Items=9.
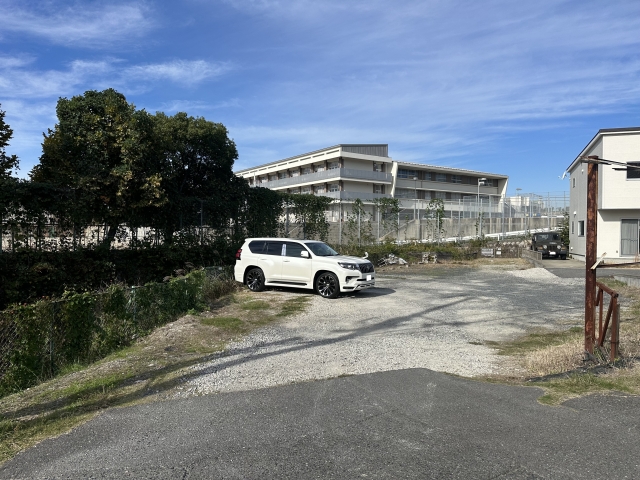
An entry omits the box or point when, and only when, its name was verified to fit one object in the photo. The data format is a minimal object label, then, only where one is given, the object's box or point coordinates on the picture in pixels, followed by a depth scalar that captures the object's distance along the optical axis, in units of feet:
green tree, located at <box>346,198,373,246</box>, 90.12
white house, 85.15
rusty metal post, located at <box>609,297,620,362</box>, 21.45
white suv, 46.09
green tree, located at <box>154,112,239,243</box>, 71.56
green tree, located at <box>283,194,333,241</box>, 79.20
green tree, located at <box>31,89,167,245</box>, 48.60
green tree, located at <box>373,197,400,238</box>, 98.12
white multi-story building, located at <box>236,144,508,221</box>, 197.67
